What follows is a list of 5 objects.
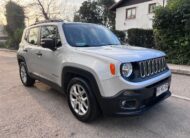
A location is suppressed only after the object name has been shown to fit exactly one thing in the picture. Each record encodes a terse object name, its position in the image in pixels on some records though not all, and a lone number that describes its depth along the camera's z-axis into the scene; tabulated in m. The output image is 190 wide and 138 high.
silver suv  3.11
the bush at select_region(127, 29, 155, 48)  12.73
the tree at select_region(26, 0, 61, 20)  27.62
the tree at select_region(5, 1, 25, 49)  27.09
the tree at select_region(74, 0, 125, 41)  31.41
